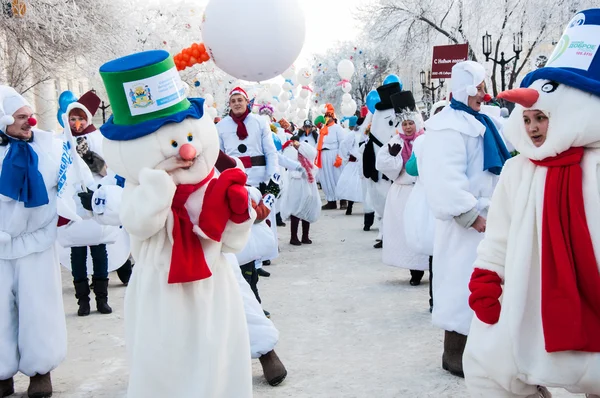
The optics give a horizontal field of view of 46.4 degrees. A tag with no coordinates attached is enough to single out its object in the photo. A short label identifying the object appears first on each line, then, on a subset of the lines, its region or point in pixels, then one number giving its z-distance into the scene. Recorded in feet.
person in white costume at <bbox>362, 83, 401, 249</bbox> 27.63
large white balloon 13.85
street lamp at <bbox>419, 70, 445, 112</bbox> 73.17
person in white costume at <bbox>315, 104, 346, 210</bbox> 48.44
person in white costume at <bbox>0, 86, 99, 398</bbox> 14.79
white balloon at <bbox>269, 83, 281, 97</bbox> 84.65
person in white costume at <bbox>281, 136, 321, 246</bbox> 34.09
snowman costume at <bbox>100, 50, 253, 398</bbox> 10.63
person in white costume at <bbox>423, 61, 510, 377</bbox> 14.35
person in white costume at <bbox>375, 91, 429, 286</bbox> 24.07
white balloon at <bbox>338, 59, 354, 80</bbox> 71.67
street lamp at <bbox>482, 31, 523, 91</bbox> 56.34
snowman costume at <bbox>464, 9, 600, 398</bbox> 8.79
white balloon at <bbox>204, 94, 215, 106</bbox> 58.59
